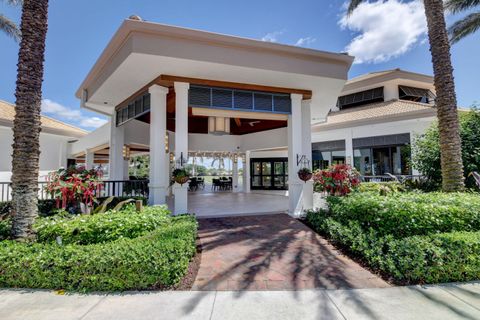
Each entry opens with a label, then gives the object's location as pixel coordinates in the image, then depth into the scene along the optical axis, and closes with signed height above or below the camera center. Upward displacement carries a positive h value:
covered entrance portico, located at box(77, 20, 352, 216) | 6.20 +3.06
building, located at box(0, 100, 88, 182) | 12.78 +2.28
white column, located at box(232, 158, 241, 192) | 17.97 -0.22
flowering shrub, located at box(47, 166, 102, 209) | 5.34 -0.24
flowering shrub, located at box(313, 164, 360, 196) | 7.79 -0.26
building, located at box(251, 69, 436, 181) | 14.88 +3.19
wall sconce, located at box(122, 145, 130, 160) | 10.80 +1.05
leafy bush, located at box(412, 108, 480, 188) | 7.73 +0.73
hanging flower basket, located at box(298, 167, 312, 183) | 8.30 -0.05
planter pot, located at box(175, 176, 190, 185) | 7.11 -0.19
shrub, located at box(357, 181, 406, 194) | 8.67 -0.63
